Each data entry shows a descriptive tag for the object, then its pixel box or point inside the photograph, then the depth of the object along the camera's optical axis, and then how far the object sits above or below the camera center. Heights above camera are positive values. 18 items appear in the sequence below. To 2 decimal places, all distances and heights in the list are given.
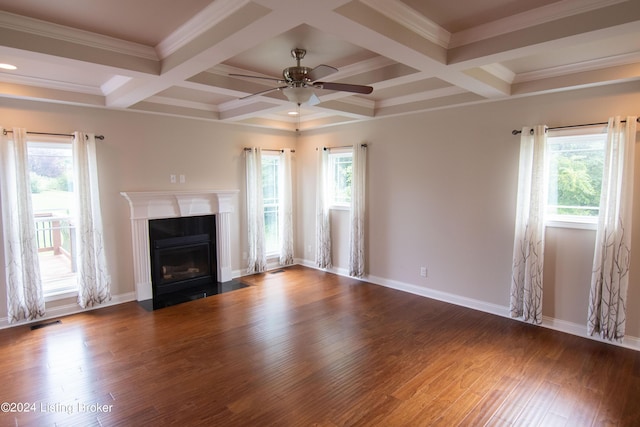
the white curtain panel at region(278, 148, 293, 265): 6.43 -0.45
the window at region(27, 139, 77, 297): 4.13 -0.32
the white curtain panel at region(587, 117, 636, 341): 3.33 -0.51
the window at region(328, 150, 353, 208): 5.99 +0.07
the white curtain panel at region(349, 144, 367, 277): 5.55 -0.36
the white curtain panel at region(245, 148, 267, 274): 5.90 -0.48
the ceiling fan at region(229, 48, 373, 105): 2.86 +0.81
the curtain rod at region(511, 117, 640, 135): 3.35 +0.55
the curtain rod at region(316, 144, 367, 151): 5.51 +0.58
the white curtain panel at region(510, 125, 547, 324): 3.81 -0.49
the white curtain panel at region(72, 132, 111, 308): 4.27 -0.50
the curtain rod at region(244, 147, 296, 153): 5.87 +0.58
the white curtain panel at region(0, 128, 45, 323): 3.83 -0.53
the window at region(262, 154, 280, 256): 6.36 -0.32
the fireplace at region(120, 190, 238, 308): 4.79 -0.71
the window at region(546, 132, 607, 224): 3.63 +0.05
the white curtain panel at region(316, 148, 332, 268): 6.13 -0.51
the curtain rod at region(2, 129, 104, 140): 3.79 +0.58
